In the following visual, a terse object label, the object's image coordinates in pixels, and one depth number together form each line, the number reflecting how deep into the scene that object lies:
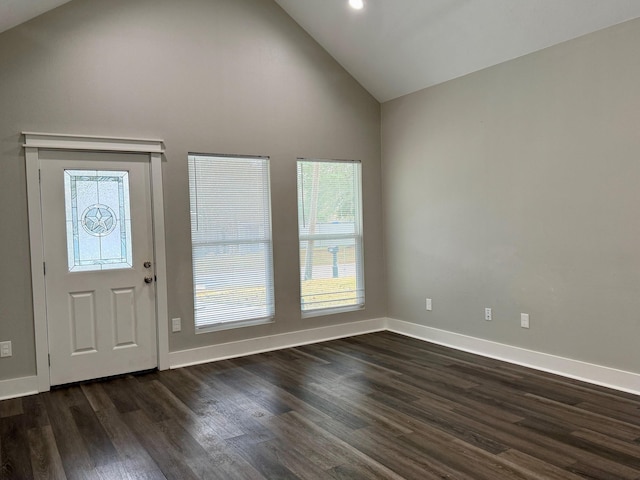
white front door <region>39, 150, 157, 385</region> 4.08
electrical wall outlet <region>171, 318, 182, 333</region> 4.62
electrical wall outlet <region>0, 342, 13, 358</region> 3.91
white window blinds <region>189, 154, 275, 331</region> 4.77
